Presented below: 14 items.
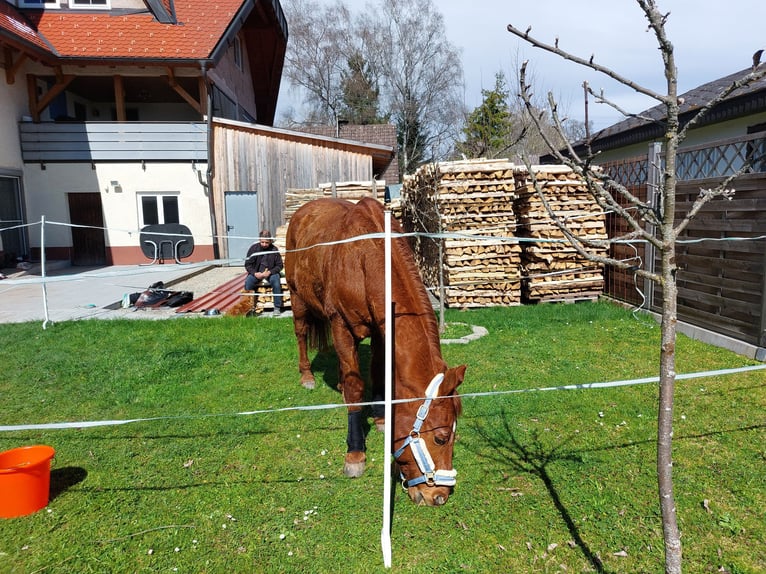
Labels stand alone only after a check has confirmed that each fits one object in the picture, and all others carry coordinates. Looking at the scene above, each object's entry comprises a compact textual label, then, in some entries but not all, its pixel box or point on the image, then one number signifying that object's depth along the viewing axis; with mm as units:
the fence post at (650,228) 7578
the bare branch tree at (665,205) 1704
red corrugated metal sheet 9343
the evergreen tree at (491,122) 23594
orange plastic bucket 3139
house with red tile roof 14828
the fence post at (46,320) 7980
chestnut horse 2818
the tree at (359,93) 36656
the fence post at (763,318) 5688
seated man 9156
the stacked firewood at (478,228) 9320
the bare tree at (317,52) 37062
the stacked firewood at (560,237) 9438
